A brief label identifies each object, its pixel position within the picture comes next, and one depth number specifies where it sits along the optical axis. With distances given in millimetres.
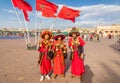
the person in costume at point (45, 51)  2769
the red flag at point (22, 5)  6199
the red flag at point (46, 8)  6552
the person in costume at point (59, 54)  2847
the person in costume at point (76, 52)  2804
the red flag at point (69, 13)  6731
